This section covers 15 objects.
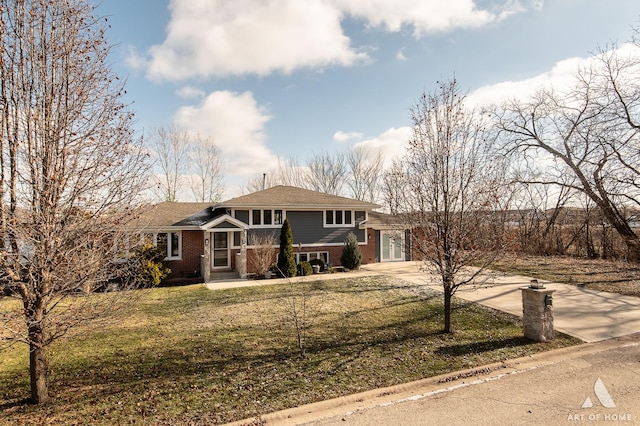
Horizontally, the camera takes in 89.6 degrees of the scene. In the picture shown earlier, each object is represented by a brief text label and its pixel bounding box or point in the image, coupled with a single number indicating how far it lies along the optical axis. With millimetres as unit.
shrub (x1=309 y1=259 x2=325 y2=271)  17212
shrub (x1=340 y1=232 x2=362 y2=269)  17453
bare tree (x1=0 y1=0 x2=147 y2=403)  4219
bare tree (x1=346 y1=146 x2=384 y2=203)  38562
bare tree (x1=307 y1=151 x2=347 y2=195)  39781
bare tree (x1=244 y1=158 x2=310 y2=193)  39531
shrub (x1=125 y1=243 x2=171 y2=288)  13633
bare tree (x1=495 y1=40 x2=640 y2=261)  14977
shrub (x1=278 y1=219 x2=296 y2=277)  15570
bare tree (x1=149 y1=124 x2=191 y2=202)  29422
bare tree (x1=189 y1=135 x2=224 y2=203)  32500
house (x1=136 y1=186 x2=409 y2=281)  15680
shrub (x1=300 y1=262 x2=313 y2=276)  15938
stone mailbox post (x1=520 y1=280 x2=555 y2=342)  6992
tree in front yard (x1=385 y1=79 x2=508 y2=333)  7016
